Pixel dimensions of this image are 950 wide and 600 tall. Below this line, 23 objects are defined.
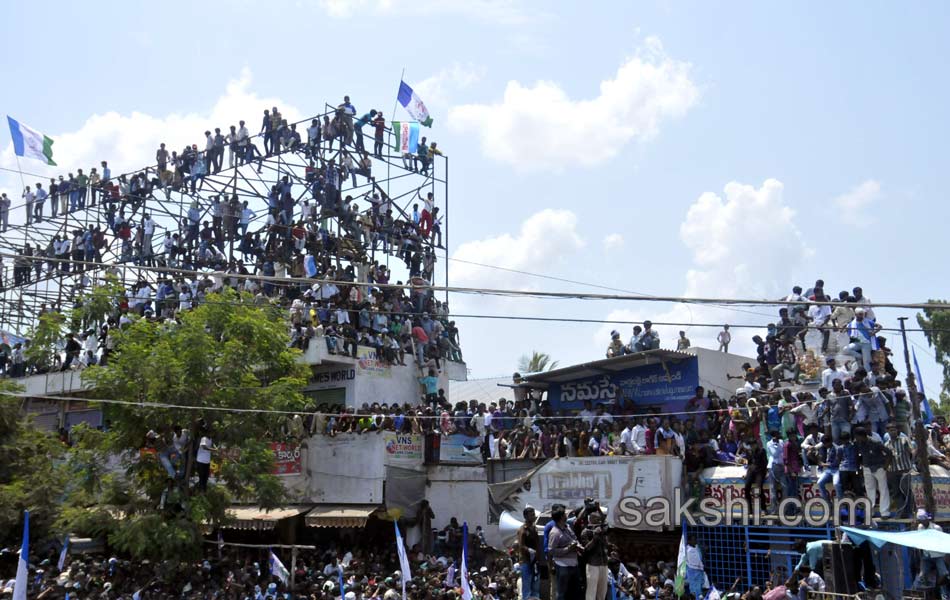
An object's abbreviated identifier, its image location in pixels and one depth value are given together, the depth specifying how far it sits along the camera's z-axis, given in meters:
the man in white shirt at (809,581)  14.40
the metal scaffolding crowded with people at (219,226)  32.28
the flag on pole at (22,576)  16.19
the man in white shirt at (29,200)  37.38
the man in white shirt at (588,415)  23.40
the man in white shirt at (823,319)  22.42
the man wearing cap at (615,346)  25.38
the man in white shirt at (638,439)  21.66
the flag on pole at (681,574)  18.50
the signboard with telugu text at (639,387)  24.72
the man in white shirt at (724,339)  26.22
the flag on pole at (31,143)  35.94
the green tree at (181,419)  22.61
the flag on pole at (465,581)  15.99
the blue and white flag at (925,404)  19.41
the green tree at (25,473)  25.12
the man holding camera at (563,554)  10.19
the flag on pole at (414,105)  35.47
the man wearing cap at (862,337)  20.33
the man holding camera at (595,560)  10.26
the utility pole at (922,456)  17.42
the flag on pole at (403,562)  17.33
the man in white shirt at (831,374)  19.81
